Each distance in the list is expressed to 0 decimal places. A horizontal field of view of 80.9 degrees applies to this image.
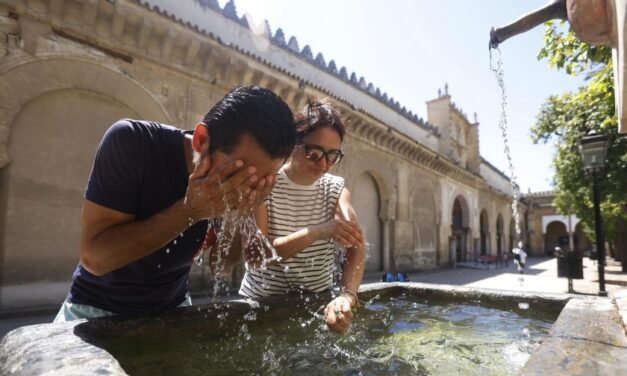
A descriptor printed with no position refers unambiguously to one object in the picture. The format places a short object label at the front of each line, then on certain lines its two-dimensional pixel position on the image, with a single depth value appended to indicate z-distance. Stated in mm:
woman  1864
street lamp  6898
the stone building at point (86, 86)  5688
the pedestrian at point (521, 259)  15220
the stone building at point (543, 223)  36875
